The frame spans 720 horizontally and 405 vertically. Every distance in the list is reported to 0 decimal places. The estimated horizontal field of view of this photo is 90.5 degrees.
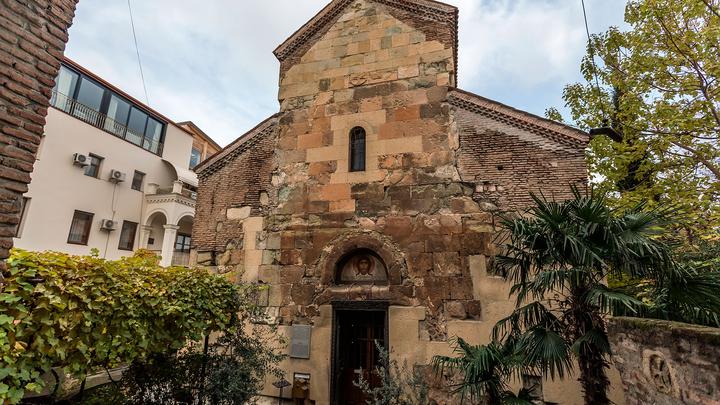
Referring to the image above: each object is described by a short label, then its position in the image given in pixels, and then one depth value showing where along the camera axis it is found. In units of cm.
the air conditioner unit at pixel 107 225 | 1706
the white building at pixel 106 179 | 1513
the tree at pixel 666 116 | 856
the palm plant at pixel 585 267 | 436
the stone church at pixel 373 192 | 695
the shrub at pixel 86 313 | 340
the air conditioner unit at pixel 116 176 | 1759
